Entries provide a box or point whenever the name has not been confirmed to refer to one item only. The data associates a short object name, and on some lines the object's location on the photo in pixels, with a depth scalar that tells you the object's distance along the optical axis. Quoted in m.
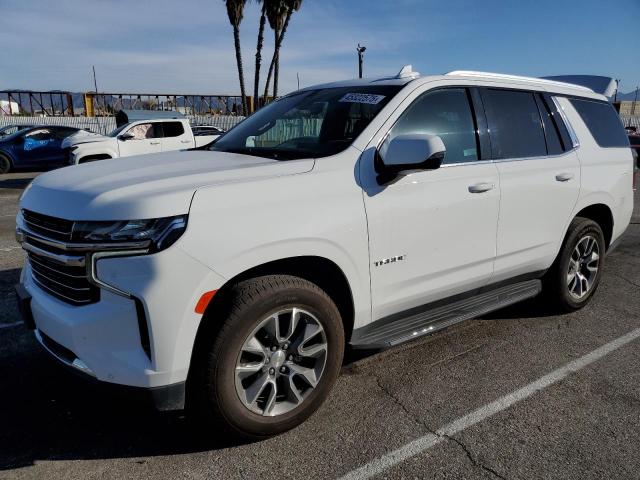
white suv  2.19
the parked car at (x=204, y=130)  19.34
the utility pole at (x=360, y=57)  27.22
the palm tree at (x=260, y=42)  25.30
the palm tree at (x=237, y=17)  25.41
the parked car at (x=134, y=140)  12.70
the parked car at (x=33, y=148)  16.25
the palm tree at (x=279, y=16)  25.75
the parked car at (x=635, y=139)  18.83
